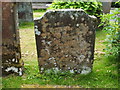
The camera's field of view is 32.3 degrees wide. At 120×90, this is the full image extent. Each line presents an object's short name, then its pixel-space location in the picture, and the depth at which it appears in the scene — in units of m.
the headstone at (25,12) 9.33
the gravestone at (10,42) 3.84
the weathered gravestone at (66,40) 3.97
